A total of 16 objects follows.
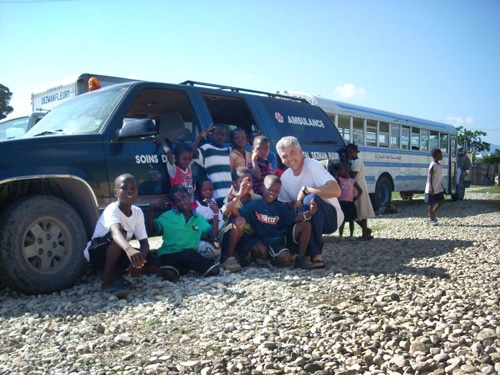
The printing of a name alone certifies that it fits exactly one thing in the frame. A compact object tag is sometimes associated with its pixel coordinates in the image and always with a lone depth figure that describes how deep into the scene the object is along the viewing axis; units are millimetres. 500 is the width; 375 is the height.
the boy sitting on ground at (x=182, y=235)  4586
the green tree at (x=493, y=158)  45194
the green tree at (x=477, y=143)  53906
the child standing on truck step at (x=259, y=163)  5527
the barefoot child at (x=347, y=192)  6969
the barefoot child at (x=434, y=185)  9484
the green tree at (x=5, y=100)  27797
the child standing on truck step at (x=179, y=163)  4914
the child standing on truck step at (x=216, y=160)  5273
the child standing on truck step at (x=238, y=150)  5559
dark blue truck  3967
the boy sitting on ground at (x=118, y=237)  4027
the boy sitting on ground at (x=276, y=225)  4941
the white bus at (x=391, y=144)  11844
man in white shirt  4984
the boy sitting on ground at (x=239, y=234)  4891
